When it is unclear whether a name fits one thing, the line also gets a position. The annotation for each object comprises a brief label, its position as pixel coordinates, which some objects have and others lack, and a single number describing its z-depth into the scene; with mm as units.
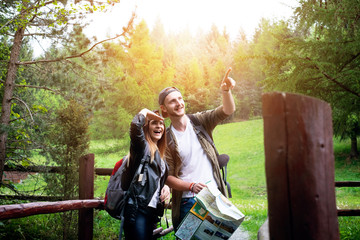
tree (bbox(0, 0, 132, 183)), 5875
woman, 2465
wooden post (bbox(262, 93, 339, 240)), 1214
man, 2838
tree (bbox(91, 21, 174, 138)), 12766
